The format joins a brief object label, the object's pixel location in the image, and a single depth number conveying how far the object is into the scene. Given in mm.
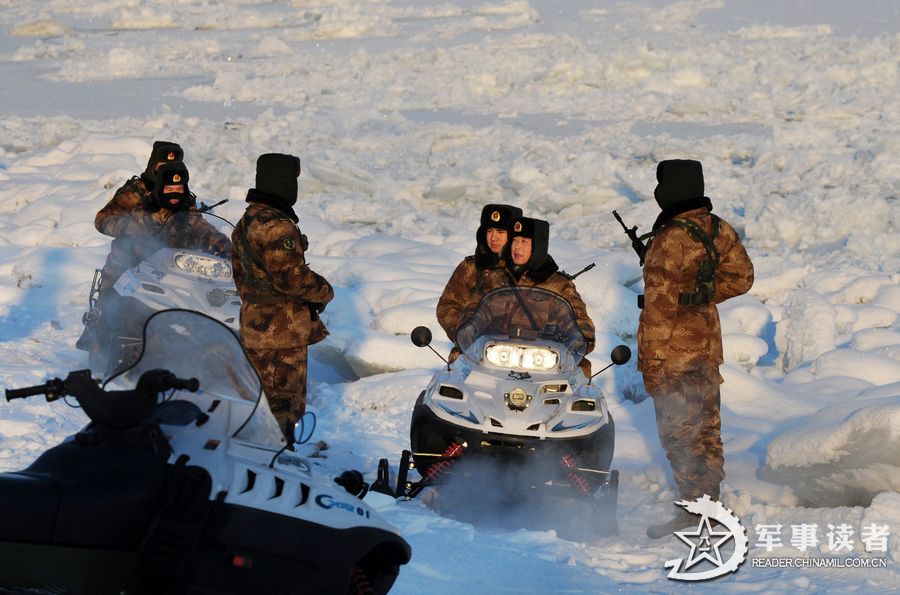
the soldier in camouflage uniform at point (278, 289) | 14531
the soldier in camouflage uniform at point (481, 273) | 15344
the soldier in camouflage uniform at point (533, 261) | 15136
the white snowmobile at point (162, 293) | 16844
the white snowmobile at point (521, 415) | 13094
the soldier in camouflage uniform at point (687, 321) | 13539
